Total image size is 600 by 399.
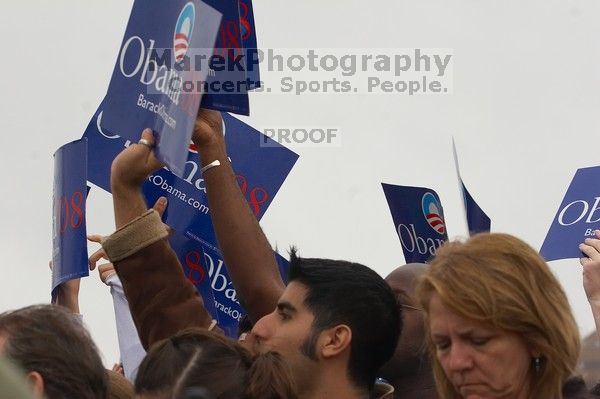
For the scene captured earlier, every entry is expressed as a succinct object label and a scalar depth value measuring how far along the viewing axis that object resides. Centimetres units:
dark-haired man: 906
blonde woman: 741
